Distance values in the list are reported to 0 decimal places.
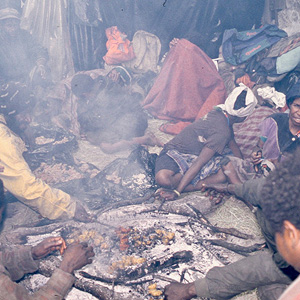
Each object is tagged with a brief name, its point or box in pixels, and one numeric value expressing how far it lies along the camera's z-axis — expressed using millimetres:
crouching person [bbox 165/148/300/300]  1662
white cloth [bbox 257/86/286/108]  5180
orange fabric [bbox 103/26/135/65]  7320
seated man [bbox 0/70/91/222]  3428
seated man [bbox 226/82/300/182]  3783
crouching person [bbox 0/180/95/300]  2213
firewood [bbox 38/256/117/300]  2592
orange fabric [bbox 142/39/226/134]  6141
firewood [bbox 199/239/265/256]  3056
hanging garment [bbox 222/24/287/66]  6273
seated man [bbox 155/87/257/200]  4121
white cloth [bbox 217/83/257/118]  4246
